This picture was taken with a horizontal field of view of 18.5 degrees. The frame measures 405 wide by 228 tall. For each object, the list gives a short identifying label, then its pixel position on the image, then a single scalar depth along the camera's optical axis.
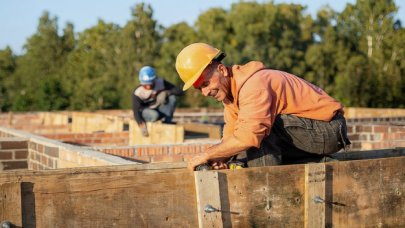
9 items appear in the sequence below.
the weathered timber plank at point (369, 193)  7.29
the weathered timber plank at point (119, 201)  6.32
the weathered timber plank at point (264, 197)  6.82
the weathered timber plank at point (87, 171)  6.21
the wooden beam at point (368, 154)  8.56
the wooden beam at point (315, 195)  7.08
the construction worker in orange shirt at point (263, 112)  7.13
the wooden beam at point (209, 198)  6.72
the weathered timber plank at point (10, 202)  6.10
